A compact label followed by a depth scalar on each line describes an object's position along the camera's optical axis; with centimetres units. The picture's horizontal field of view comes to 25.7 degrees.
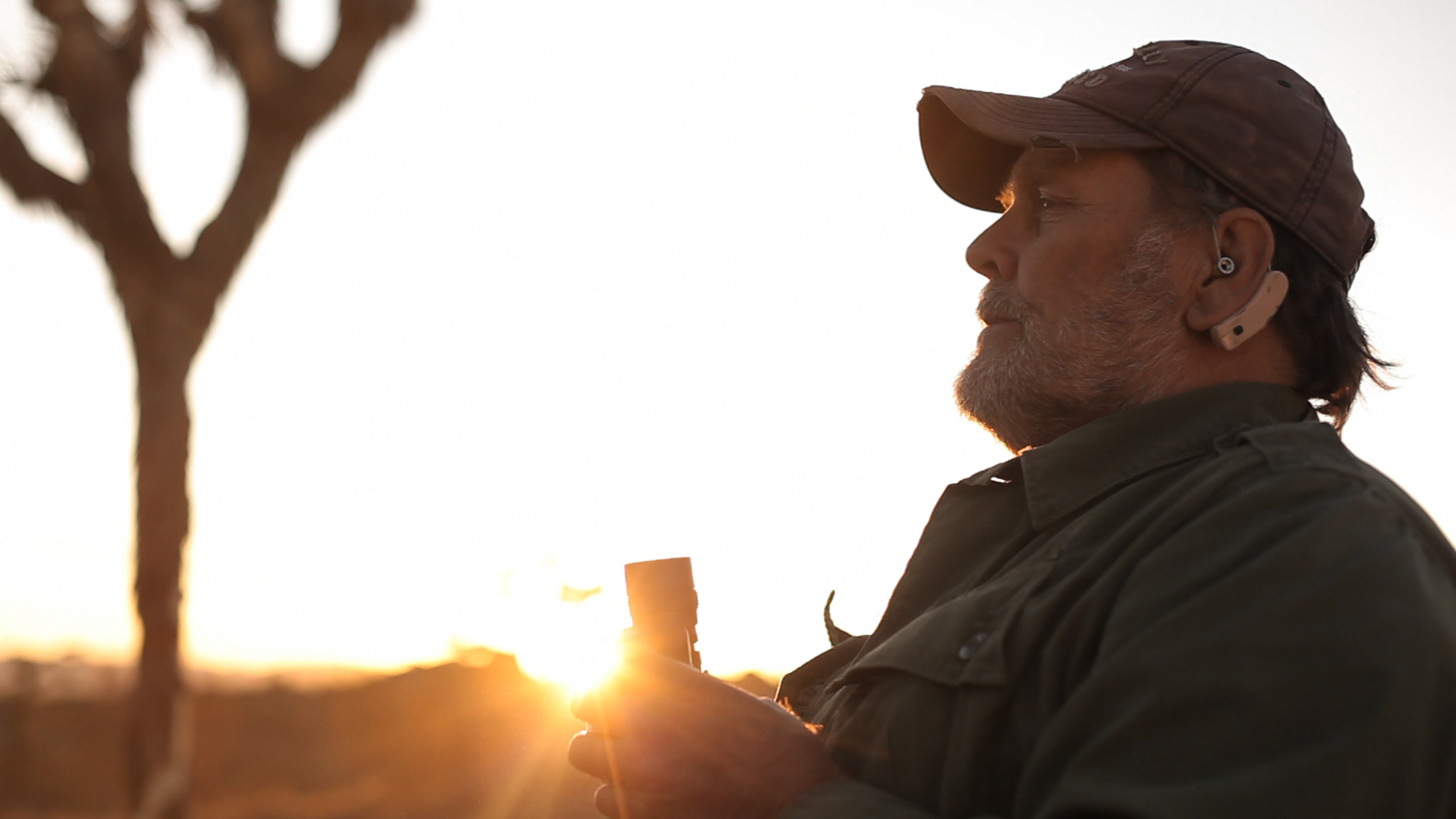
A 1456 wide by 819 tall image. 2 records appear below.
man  153
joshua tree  352
